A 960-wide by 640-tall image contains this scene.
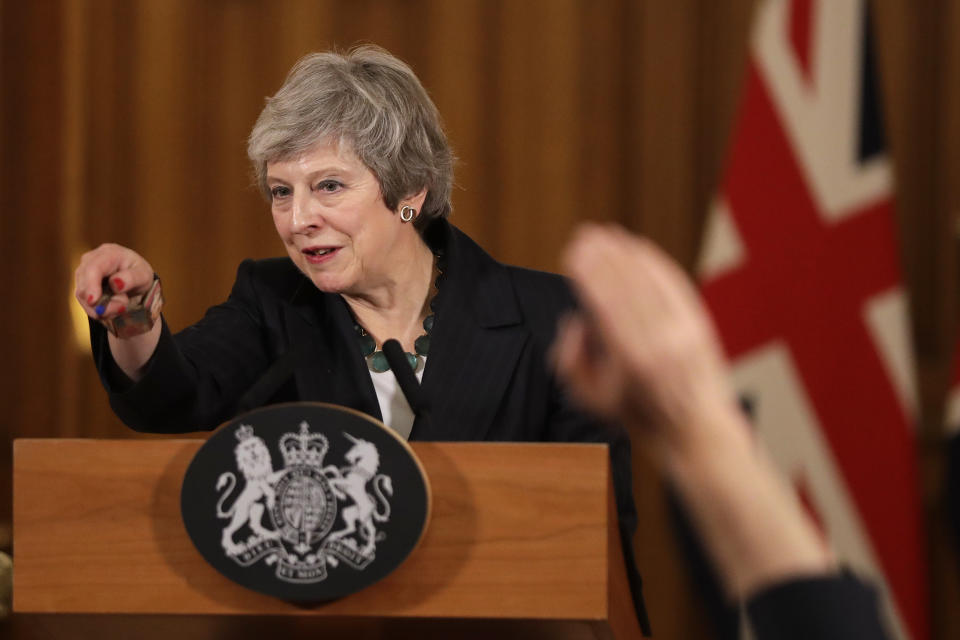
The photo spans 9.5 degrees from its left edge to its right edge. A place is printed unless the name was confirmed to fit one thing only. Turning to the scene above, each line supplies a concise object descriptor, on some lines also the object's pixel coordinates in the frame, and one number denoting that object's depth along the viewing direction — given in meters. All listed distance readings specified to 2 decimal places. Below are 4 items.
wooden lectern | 5.81
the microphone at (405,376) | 6.07
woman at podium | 6.37
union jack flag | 7.11
